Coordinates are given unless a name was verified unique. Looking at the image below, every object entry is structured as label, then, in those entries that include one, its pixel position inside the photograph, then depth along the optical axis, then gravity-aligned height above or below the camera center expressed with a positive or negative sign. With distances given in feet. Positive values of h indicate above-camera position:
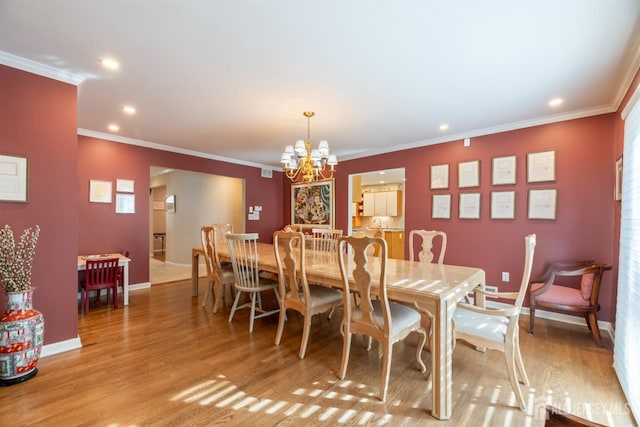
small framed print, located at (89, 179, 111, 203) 13.33 +0.97
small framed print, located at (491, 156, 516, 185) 11.80 +1.98
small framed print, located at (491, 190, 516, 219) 11.80 +0.50
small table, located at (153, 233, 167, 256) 29.15 -2.59
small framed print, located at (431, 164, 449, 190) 13.71 +1.93
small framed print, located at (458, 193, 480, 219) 12.77 +0.43
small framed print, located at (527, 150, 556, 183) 10.91 +2.00
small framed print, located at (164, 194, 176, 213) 23.84 +0.76
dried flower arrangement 6.49 -1.31
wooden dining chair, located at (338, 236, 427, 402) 6.02 -2.46
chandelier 9.81 +2.08
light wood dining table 5.42 -1.69
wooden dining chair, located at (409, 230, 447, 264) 10.13 -1.14
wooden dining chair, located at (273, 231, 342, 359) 7.73 -2.50
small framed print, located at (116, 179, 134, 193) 14.10 +1.34
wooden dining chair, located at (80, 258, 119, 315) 11.04 -2.73
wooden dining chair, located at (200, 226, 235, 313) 11.12 -2.26
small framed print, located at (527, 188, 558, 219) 10.89 +0.48
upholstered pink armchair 8.73 -2.63
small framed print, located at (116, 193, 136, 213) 14.15 +0.43
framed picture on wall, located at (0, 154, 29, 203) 6.91 +0.81
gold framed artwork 19.12 +0.68
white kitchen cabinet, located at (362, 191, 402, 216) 25.52 +1.05
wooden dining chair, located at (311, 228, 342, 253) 11.73 -1.25
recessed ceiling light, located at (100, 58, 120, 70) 7.14 +3.91
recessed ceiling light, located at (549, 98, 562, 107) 9.28 +3.94
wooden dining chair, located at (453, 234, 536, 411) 5.71 -2.55
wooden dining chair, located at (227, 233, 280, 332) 9.71 -2.21
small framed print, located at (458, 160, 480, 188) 12.75 +1.95
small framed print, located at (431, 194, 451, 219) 13.69 +0.44
